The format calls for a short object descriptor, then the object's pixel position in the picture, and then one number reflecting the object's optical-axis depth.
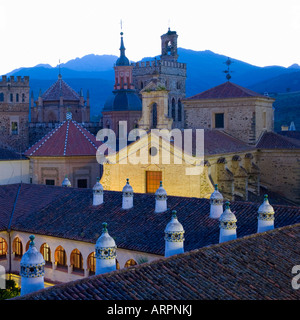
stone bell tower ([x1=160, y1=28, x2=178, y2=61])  72.38
